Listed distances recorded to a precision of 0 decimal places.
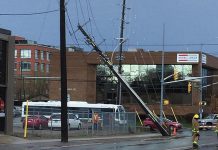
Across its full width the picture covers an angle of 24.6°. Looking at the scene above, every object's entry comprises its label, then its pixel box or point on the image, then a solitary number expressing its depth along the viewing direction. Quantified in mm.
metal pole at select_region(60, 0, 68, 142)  28891
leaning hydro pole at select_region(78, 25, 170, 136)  42094
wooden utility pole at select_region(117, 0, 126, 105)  52875
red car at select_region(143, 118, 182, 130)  54750
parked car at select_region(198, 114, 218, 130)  63456
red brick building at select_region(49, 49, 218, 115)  85812
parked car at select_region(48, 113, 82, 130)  40688
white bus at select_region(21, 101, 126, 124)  54375
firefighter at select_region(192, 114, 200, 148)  24734
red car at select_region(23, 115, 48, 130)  39812
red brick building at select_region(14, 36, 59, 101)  116000
